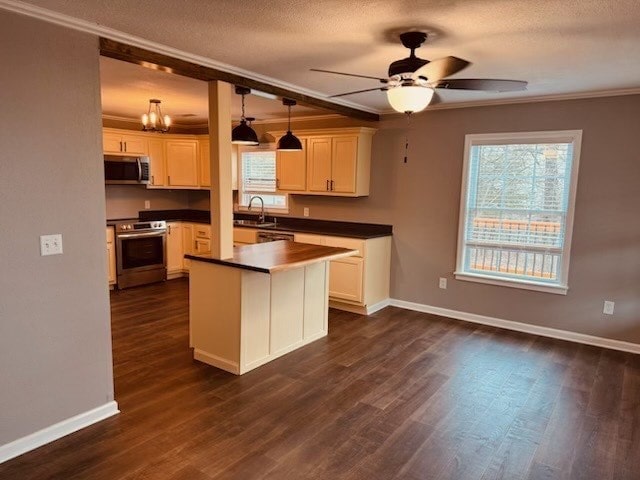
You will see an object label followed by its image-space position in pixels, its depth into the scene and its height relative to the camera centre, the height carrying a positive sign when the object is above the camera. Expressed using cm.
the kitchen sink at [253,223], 604 -51
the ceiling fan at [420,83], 241 +63
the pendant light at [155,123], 439 +63
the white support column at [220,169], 347 +14
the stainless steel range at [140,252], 604 -97
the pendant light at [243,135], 398 +47
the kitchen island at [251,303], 351 -99
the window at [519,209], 444 -16
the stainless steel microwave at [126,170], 609 +20
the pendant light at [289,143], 442 +45
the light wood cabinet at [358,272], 513 -98
